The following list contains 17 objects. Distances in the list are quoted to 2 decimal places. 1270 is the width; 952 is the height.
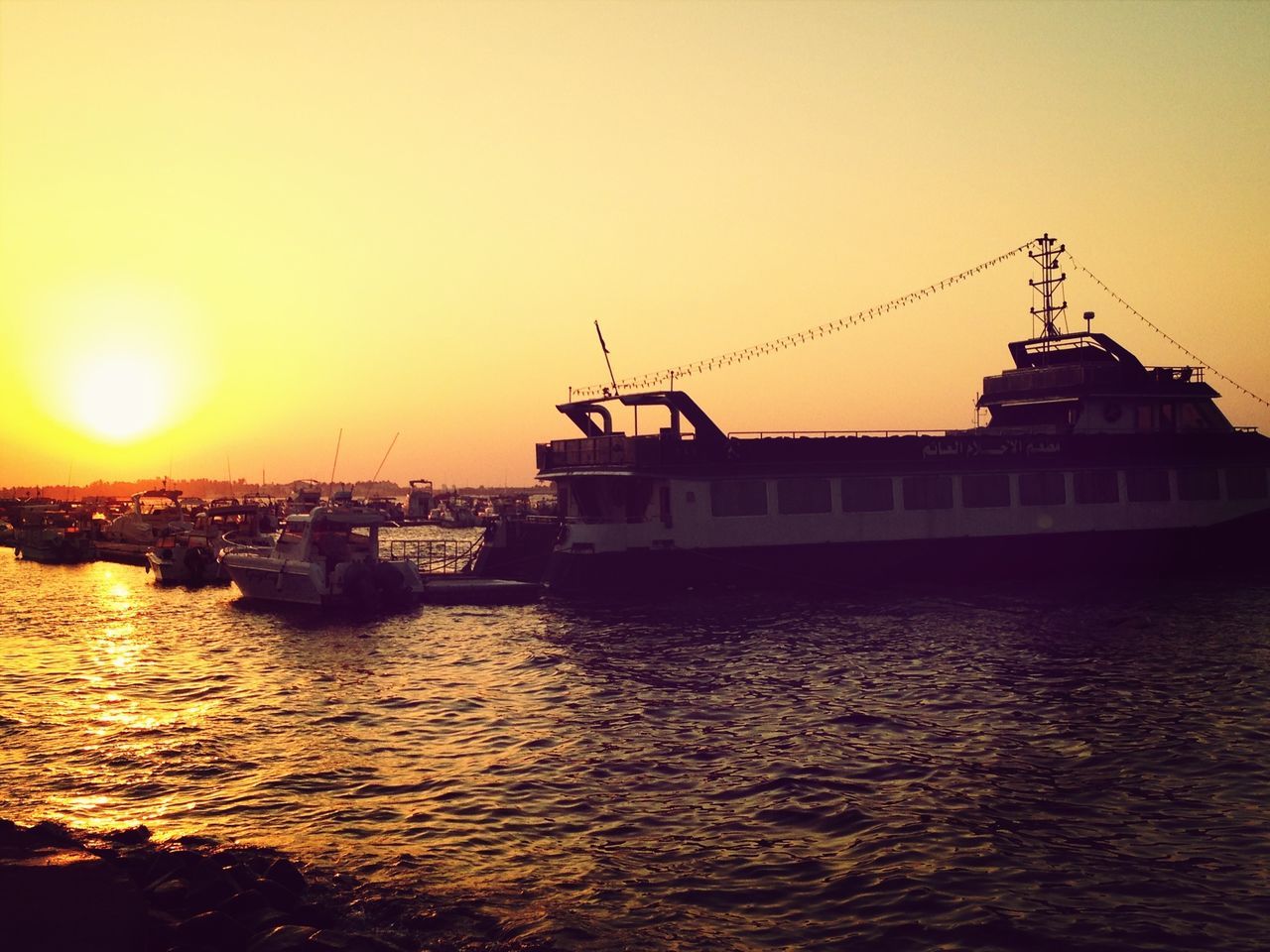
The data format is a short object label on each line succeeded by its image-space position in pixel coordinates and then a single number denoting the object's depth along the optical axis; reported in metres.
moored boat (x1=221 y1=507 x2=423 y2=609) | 38.66
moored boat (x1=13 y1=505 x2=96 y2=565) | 76.19
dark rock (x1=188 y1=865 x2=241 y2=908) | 10.48
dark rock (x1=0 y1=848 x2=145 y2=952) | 8.43
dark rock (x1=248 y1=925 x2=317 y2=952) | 9.24
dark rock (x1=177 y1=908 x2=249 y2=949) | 9.44
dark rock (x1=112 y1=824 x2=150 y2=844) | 13.27
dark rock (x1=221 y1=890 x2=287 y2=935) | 10.08
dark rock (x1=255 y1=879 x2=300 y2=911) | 10.84
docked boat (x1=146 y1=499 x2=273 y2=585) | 54.94
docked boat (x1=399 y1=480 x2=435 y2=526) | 148.50
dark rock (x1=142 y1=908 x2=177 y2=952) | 9.11
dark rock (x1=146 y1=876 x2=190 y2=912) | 10.45
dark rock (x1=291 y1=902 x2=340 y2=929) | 10.56
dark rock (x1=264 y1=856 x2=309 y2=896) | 11.40
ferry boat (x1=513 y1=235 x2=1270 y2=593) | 40.91
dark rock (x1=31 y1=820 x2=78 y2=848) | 11.80
